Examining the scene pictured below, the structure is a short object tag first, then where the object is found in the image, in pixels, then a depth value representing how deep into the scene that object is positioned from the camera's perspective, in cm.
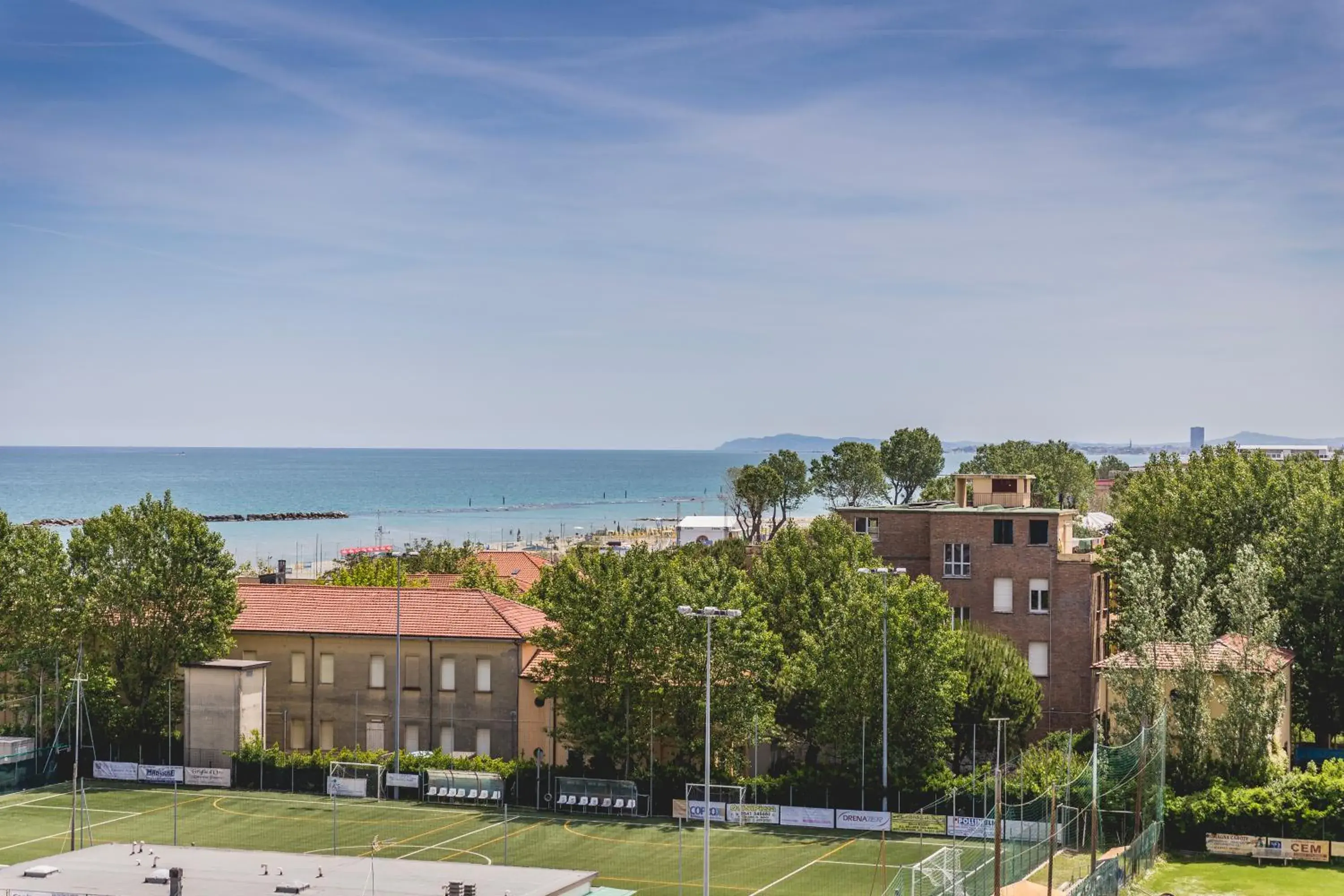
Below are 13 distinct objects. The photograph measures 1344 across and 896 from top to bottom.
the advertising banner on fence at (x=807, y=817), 6059
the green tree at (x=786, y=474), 19550
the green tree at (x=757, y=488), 17025
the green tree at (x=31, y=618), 7156
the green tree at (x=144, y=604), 7306
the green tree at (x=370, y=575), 10088
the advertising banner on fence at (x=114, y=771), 6994
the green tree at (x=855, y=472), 19638
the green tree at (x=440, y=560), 12344
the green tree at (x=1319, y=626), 7338
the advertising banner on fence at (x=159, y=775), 6925
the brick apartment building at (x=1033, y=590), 7650
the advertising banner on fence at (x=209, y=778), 6875
